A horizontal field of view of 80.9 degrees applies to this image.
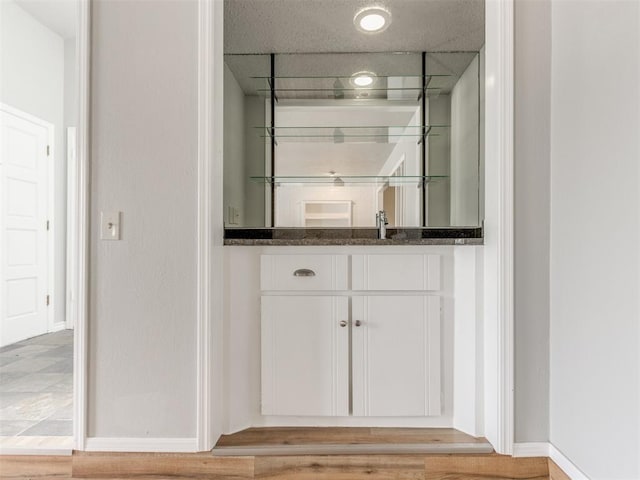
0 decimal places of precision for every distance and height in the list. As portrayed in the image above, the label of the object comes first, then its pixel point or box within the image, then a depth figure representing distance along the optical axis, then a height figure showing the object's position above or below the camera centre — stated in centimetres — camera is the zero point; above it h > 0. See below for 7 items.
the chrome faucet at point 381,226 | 176 +7
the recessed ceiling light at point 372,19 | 203 +122
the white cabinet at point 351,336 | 168 -43
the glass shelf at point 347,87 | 220 +91
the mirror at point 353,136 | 212 +60
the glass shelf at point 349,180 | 214 +35
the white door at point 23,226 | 313 +12
